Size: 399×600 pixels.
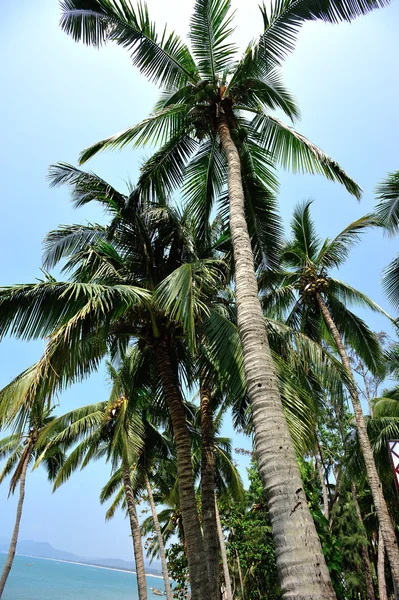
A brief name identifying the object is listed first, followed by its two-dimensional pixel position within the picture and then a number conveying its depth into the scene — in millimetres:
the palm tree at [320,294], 13914
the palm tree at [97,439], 14391
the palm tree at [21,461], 19680
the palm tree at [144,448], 10453
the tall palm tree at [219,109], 7027
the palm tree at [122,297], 6418
